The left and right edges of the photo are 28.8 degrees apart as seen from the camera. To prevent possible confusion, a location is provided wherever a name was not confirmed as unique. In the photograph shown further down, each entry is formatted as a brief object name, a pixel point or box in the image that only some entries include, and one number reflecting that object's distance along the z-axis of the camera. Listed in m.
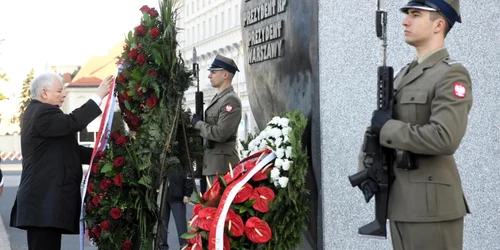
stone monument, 6.90
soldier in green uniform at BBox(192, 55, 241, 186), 8.50
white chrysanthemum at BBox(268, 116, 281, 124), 6.75
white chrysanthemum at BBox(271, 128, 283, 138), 6.63
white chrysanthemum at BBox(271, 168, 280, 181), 6.46
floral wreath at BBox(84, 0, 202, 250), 7.37
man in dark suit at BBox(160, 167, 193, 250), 10.31
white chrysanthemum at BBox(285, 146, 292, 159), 6.56
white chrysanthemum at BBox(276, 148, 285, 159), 6.54
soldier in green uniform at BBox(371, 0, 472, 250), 4.34
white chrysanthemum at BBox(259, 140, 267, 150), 6.75
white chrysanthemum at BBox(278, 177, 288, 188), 6.42
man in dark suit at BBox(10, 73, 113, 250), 7.05
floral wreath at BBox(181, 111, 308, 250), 6.28
